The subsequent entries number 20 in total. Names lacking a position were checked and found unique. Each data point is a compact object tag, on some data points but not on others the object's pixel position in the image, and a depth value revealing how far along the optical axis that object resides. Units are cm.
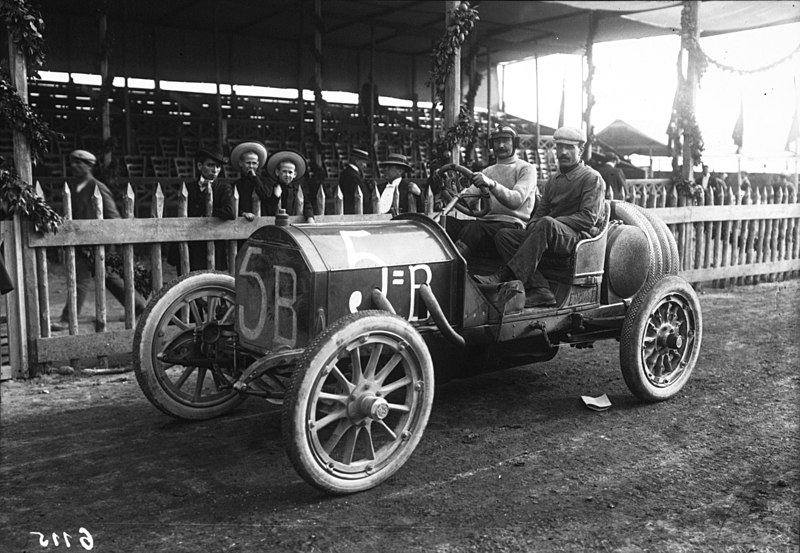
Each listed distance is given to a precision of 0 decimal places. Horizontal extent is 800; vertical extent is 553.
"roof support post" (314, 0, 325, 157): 1710
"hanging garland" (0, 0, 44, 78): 557
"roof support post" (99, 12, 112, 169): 1364
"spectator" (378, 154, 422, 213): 786
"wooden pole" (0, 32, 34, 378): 572
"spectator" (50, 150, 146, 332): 772
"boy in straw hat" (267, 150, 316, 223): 718
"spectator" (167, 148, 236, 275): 655
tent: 2456
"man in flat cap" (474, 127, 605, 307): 478
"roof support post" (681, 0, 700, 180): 1062
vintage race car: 356
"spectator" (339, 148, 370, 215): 895
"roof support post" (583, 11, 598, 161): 1763
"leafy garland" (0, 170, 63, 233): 562
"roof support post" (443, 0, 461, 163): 856
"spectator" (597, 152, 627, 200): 1127
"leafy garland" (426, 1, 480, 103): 842
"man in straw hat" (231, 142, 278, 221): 723
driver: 530
